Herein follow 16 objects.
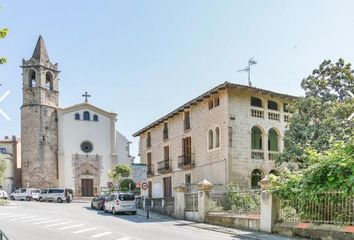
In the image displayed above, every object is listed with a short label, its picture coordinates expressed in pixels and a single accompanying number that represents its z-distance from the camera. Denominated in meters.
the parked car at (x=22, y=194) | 51.34
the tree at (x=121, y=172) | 54.57
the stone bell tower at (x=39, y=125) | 55.41
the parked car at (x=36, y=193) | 50.03
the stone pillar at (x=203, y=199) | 24.05
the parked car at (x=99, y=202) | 35.50
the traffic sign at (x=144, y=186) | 29.74
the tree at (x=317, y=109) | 24.55
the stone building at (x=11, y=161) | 58.12
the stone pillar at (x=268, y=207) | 18.62
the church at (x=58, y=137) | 55.81
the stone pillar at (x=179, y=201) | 26.77
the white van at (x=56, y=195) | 47.88
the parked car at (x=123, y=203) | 30.73
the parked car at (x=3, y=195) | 47.16
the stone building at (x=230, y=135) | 29.41
